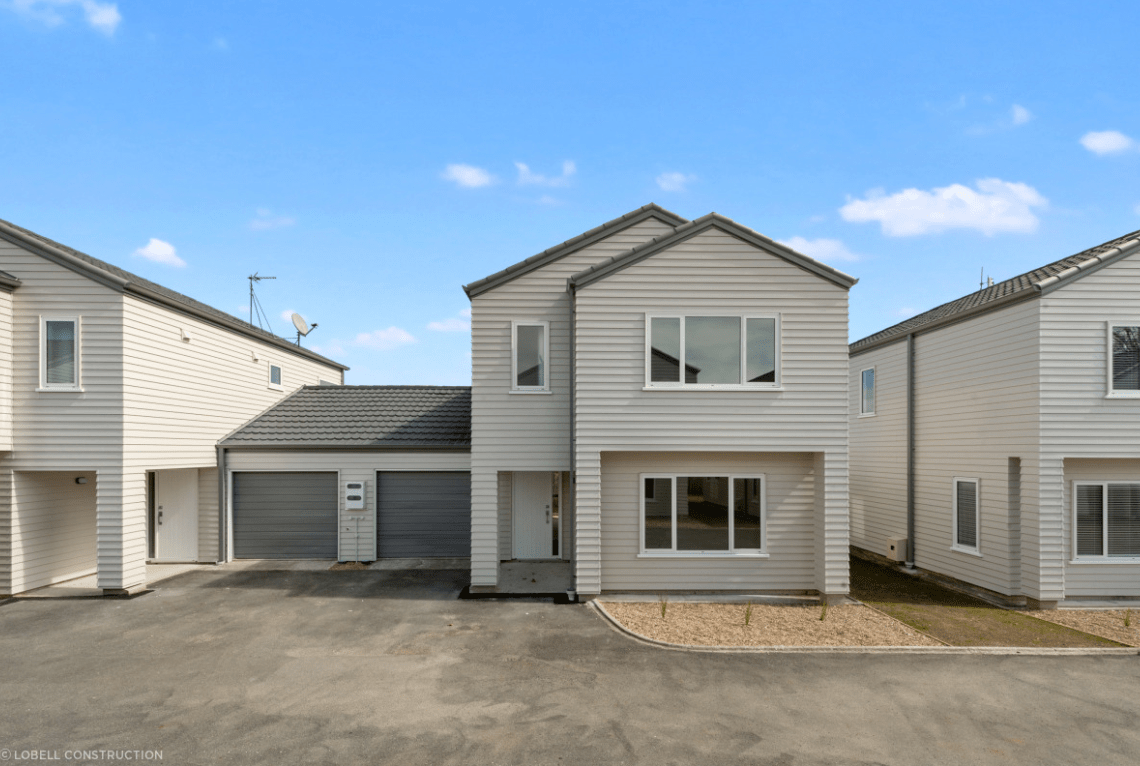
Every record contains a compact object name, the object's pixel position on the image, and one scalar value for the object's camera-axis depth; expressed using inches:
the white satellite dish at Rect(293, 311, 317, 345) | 888.9
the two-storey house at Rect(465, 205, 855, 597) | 469.4
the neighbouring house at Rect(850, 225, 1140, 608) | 454.0
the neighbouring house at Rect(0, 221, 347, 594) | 485.4
